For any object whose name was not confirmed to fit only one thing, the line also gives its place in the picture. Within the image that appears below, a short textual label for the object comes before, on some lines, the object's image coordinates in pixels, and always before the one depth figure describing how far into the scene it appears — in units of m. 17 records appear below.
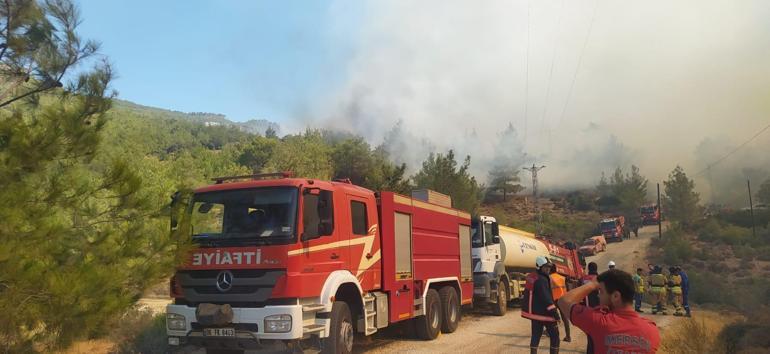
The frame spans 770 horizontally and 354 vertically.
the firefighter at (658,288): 18.09
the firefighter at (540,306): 7.93
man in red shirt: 3.29
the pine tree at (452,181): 34.62
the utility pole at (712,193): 129.75
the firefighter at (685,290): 17.31
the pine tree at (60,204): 5.76
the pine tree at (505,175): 98.11
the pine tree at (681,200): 69.19
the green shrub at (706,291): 25.19
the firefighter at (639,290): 19.64
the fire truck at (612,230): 60.47
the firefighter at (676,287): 17.78
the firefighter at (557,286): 10.36
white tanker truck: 15.71
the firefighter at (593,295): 11.27
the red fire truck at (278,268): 7.21
